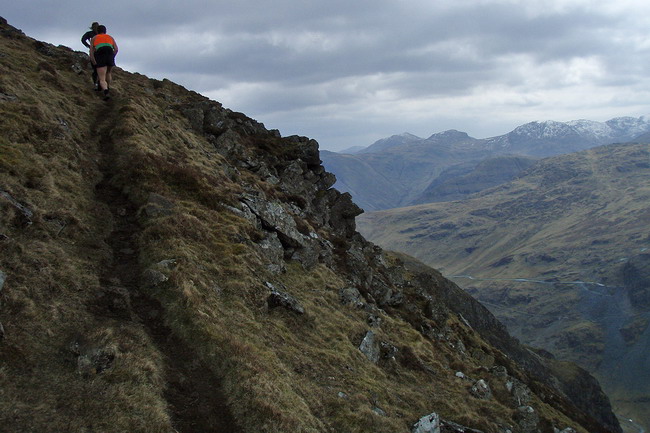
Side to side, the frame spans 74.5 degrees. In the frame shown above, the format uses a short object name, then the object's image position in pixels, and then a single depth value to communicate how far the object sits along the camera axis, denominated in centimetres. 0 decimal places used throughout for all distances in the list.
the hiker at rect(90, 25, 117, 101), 3106
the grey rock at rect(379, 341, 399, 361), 2746
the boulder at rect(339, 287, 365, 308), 3143
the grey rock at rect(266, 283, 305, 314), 2355
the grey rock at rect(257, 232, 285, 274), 2818
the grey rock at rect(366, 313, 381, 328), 3119
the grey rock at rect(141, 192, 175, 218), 2473
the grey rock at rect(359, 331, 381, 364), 2591
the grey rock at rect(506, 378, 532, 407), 3521
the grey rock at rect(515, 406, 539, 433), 2916
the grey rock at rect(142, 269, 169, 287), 1925
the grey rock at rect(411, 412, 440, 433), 1978
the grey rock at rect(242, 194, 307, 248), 3306
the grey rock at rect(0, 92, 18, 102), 2886
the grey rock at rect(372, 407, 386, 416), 1912
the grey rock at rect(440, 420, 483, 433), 2106
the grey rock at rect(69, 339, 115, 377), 1359
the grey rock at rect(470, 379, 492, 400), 2972
